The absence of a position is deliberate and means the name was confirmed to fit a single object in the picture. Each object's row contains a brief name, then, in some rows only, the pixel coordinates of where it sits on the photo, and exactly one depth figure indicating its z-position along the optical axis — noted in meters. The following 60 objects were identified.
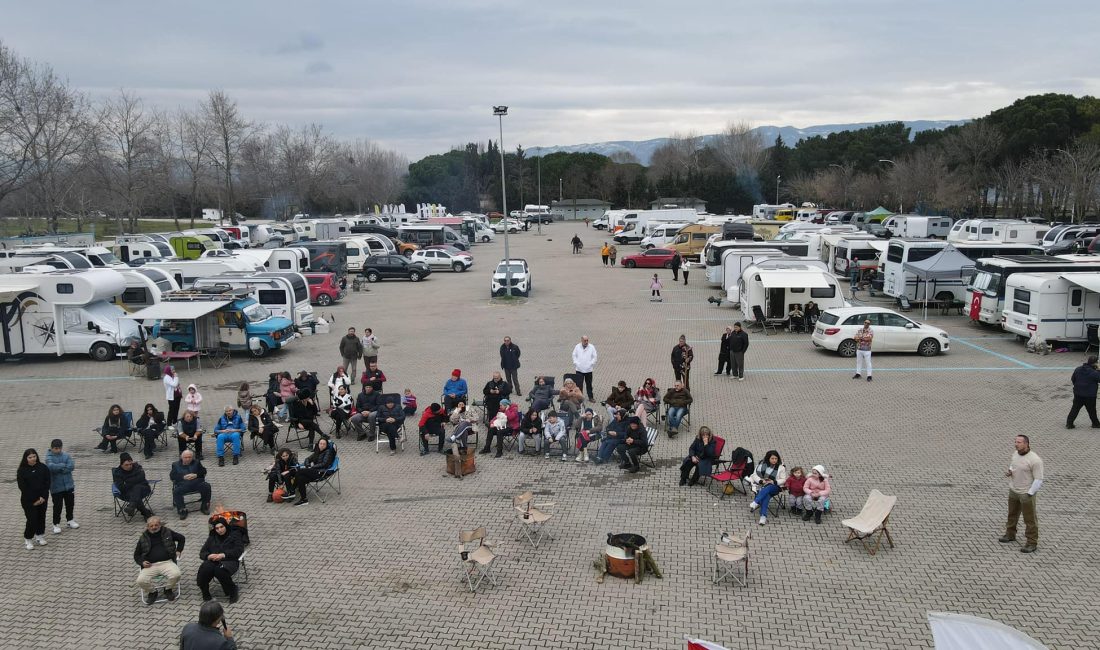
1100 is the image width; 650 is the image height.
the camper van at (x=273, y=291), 24.02
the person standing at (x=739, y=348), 18.25
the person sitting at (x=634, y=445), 12.77
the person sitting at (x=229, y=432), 13.59
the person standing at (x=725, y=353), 18.50
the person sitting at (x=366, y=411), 14.65
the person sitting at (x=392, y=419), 13.94
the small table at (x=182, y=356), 20.14
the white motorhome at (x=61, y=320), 20.84
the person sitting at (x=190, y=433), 13.41
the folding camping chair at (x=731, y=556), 9.12
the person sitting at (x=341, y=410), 14.85
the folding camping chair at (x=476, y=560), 9.16
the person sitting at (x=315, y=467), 11.75
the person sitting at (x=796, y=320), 23.66
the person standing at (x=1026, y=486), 9.65
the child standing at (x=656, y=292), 31.16
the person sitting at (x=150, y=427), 13.96
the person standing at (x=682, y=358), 16.75
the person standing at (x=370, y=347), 18.94
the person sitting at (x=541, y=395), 14.77
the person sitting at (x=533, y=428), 13.77
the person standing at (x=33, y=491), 10.20
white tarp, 4.21
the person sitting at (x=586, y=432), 13.47
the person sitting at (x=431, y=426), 13.91
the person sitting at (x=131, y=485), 11.13
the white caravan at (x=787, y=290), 23.64
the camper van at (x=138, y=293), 24.23
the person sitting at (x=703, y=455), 12.01
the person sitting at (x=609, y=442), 13.27
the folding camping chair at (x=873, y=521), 9.85
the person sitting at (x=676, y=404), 14.72
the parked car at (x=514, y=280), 32.41
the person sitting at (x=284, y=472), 11.76
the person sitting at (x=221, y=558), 8.82
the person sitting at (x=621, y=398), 14.66
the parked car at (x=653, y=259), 43.38
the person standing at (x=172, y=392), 15.43
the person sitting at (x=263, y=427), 13.85
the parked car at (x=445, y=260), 43.62
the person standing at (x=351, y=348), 18.47
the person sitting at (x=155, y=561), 8.86
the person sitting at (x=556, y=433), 13.60
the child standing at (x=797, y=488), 10.91
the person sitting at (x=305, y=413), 14.34
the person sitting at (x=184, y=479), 11.24
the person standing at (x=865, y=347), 17.81
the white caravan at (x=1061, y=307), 20.20
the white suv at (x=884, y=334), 20.33
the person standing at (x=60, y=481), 10.74
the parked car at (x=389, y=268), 39.19
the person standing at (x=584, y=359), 16.58
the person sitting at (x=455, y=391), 15.09
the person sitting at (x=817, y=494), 10.77
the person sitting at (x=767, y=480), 10.84
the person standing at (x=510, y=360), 17.12
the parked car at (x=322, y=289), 31.23
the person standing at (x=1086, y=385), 13.77
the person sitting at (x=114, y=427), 14.02
